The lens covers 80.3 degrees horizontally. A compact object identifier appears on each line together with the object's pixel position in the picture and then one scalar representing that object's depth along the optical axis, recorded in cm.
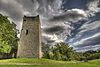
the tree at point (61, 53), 2097
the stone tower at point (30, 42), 1912
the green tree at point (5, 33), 1541
